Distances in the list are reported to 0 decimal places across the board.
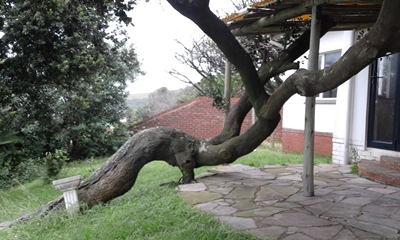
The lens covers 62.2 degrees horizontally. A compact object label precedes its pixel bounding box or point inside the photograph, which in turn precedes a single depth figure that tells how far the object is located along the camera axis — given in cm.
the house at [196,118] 1473
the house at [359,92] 476
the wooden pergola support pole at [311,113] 446
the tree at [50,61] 786
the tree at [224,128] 368
